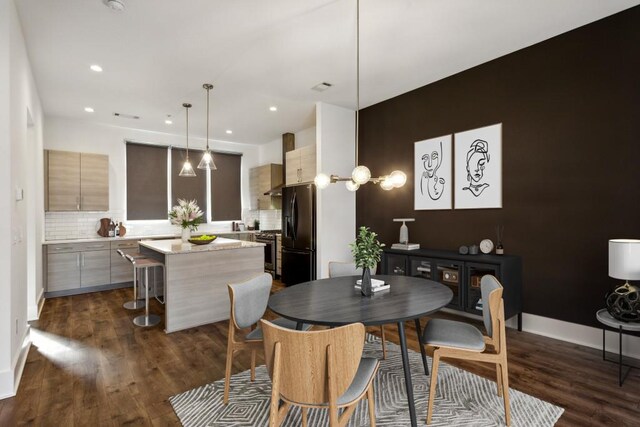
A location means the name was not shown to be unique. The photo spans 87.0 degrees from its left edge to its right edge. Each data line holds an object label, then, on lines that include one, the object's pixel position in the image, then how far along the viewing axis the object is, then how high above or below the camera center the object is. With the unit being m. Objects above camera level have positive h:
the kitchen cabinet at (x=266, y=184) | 7.14 +0.57
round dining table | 1.86 -0.59
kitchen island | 3.76 -0.76
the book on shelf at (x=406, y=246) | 4.35 -0.46
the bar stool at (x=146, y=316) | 3.96 -1.30
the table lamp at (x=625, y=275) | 2.55 -0.50
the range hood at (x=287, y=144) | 6.93 +1.38
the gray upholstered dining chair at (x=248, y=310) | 2.32 -0.71
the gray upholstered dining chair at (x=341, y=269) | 3.22 -0.56
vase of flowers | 4.61 -0.08
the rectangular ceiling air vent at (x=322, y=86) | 4.45 +1.67
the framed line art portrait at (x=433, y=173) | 4.27 +0.49
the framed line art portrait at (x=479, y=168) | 3.80 +0.50
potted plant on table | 2.32 -0.32
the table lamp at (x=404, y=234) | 4.46 -0.31
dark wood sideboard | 3.41 -0.69
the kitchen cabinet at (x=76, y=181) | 5.41 +0.50
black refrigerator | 5.21 -0.38
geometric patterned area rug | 2.10 -1.31
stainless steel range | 6.58 -0.76
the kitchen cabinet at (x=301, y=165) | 5.55 +0.79
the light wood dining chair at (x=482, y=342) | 2.06 -0.84
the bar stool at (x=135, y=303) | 4.65 -1.33
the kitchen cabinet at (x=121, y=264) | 5.74 -0.91
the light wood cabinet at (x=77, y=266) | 5.21 -0.88
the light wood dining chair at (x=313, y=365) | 1.44 -0.67
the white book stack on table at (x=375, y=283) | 2.47 -0.54
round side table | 2.49 -0.87
